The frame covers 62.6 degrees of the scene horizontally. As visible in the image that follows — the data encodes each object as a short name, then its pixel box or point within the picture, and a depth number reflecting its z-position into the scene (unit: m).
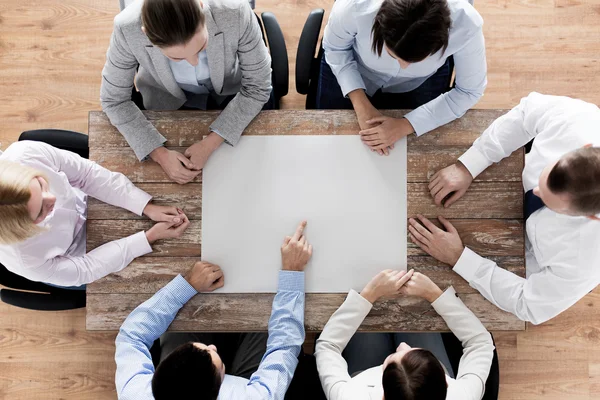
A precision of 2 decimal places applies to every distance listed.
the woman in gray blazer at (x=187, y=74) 1.38
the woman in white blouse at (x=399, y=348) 1.45
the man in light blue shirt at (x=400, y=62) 1.22
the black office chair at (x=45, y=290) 1.59
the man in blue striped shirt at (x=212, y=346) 1.44
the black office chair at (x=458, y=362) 1.56
